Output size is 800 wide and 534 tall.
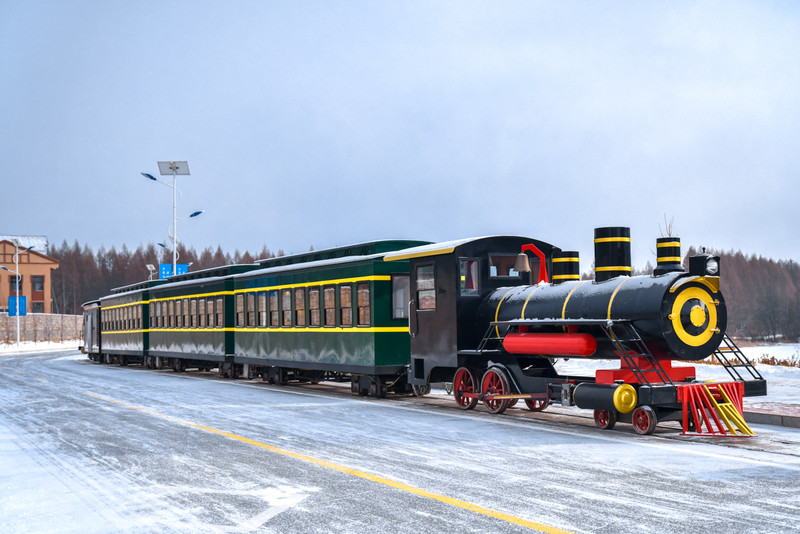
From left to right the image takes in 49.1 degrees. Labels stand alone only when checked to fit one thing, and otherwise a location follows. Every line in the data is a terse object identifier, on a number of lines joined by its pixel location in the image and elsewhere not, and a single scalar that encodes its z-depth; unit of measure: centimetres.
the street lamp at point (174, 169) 4800
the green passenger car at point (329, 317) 1733
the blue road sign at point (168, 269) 5078
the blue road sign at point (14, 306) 6303
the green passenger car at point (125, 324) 3453
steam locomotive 1149
